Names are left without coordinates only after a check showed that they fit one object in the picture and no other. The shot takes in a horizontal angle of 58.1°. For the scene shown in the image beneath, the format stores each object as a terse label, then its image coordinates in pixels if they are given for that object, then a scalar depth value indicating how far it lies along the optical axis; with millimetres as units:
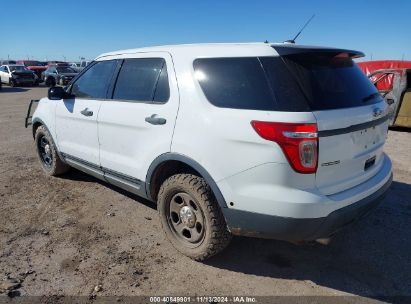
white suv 2596
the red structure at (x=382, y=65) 12666
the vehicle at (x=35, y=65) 33969
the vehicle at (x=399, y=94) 9477
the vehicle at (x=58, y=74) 27547
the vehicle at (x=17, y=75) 27984
